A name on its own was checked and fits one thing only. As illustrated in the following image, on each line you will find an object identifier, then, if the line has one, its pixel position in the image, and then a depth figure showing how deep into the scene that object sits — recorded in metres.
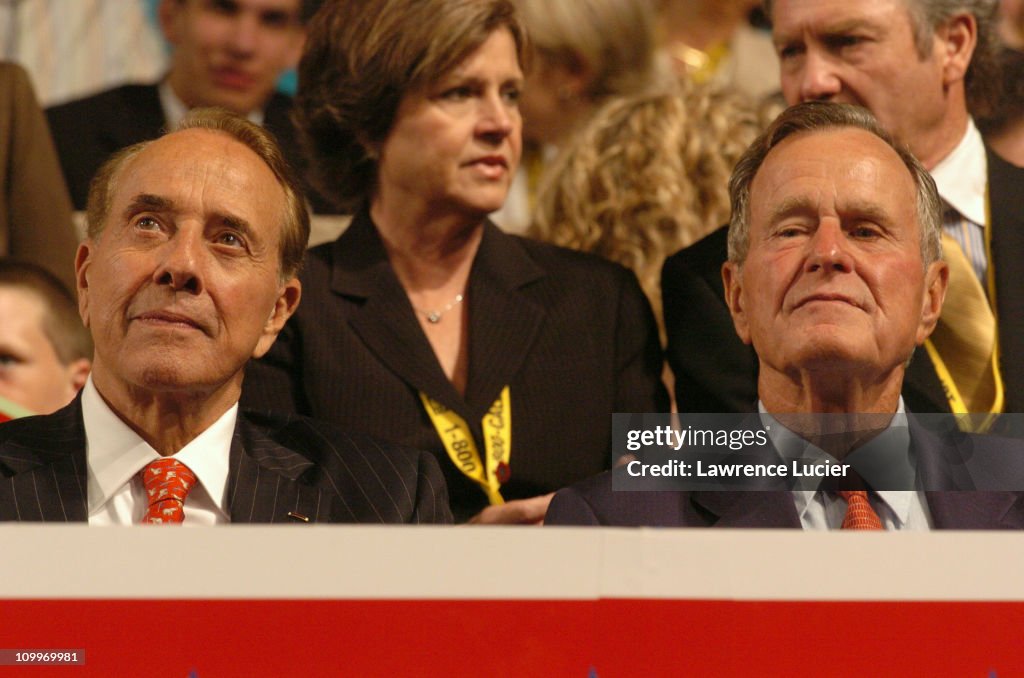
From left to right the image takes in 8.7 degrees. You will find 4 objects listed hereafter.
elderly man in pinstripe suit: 4.94
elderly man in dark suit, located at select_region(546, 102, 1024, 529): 4.94
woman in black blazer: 5.22
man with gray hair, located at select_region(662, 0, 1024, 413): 5.19
